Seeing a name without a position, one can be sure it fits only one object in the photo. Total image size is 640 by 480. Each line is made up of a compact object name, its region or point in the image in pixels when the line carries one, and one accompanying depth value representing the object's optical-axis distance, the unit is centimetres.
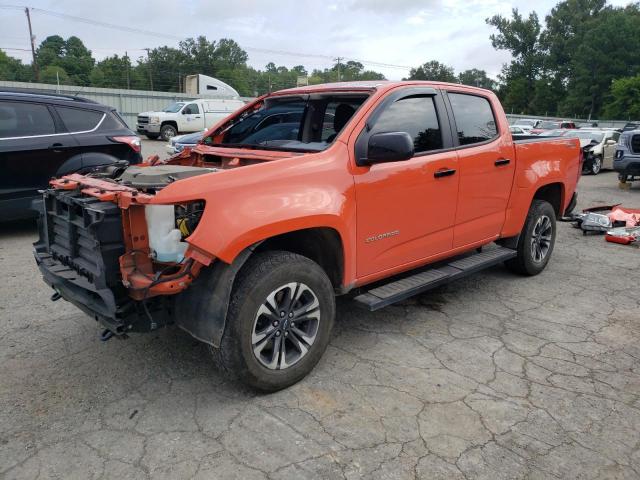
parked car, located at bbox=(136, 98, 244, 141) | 2386
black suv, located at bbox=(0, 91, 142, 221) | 630
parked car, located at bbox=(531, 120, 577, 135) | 2742
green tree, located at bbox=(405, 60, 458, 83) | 9075
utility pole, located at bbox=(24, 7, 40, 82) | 5378
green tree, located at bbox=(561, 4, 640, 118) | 5884
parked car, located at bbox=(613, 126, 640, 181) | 1168
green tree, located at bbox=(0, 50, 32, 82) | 6888
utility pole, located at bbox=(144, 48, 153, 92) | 7488
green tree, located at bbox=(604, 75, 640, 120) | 4992
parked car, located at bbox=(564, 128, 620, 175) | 1645
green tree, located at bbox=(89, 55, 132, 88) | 7119
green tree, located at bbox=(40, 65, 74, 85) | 6359
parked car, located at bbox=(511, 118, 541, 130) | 3000
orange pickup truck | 279
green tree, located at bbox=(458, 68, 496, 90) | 9005
